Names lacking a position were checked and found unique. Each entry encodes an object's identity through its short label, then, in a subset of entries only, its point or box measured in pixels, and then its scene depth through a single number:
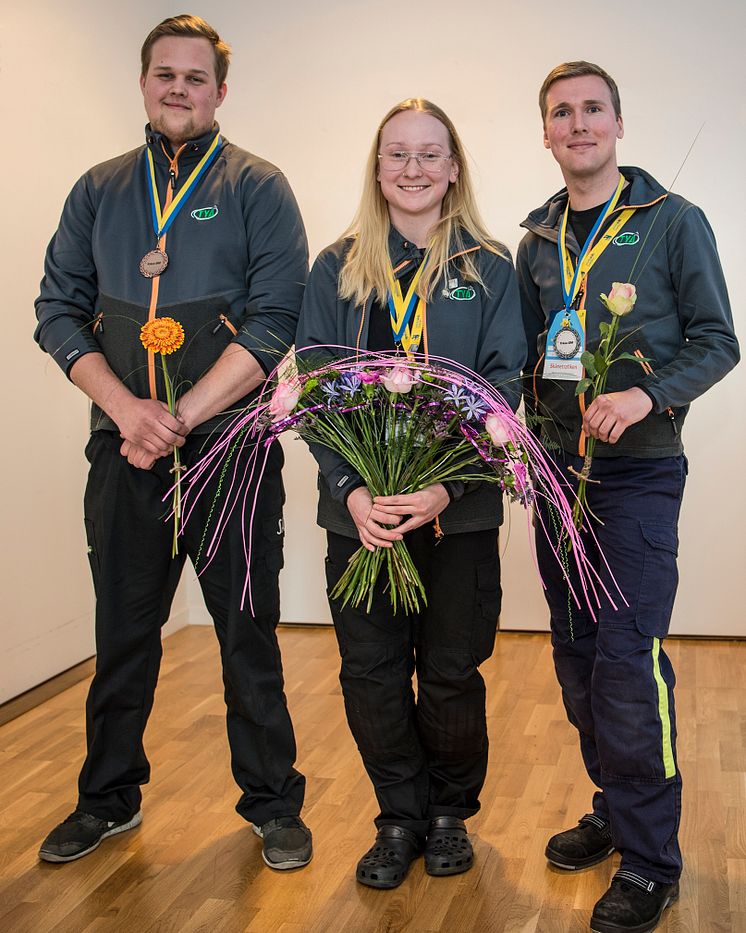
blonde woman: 2.62
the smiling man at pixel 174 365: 2.87
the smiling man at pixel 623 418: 2.55
